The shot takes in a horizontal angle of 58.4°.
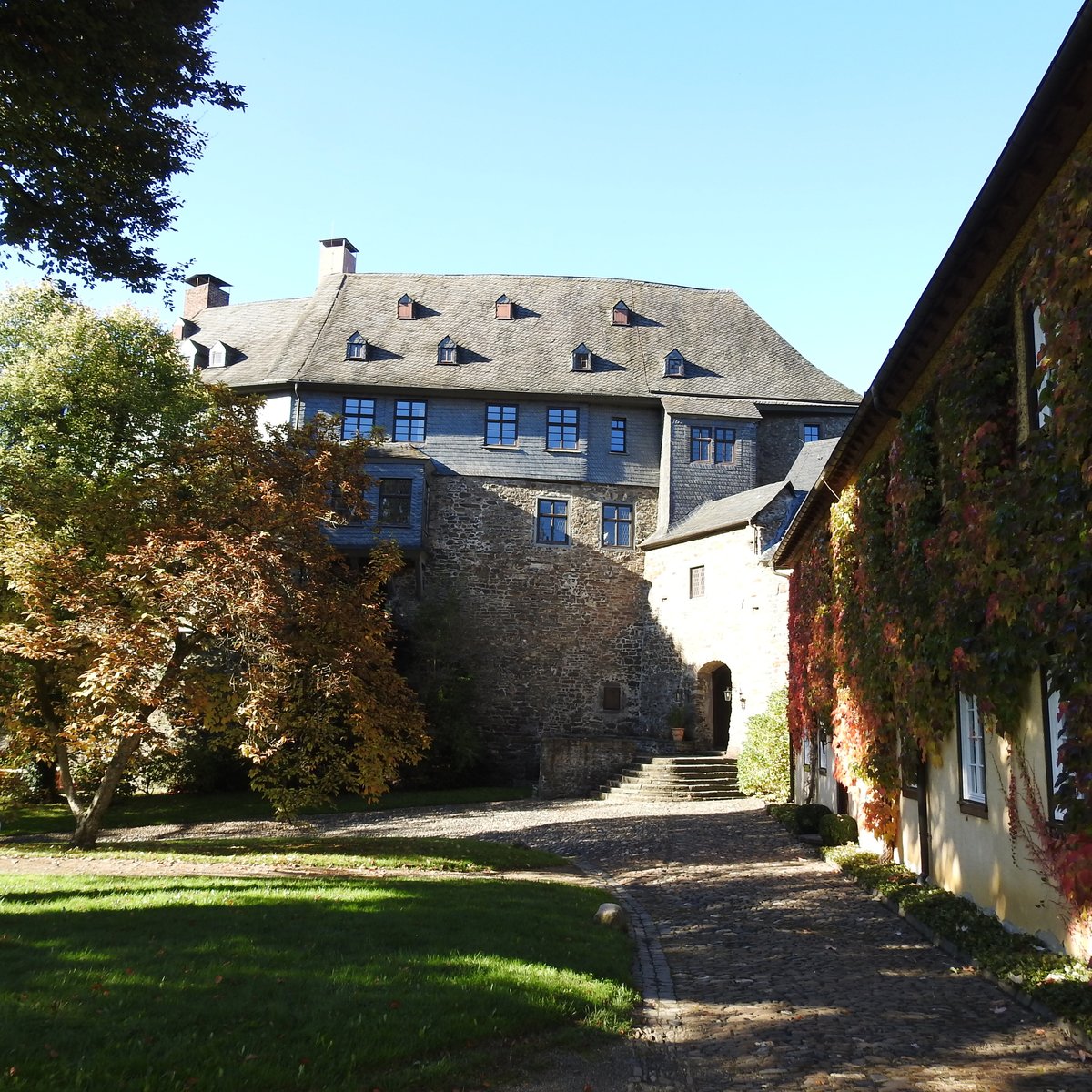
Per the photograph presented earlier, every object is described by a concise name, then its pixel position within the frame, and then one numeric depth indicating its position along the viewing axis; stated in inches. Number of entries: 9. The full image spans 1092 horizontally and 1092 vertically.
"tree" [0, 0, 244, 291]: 289.9
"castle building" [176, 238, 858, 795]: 1080.8
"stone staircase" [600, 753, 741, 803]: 853.8
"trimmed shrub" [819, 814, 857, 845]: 517.3
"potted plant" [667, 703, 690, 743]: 1017.1
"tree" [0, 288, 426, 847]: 506.6
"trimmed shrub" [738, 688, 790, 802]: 791.7
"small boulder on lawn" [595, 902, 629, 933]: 326.0
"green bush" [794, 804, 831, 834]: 580.1
